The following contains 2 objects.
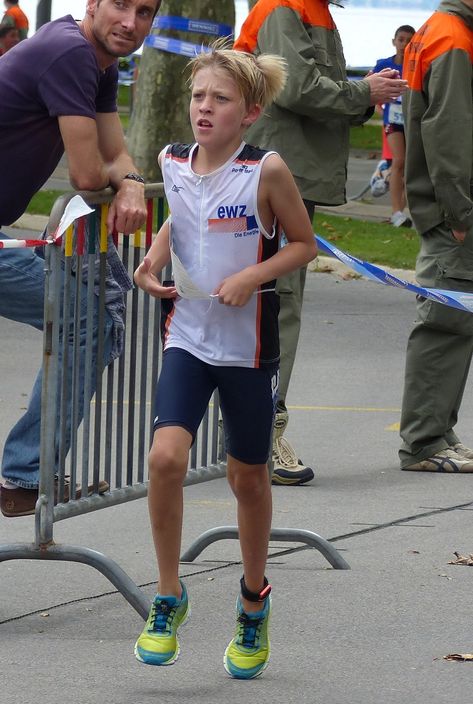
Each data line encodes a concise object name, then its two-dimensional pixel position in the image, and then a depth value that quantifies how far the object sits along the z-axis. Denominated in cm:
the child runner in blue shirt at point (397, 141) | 3032
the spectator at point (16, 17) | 4465
